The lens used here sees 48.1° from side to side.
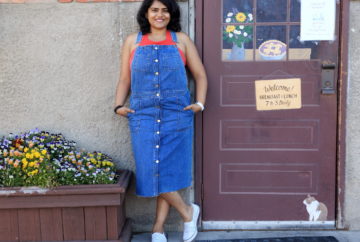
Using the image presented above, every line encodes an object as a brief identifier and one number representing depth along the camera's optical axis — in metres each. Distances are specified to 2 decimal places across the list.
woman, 3.02
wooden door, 3.29
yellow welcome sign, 3.34
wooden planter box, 2.88
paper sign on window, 3.27
